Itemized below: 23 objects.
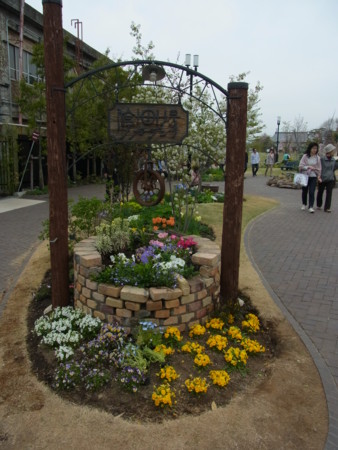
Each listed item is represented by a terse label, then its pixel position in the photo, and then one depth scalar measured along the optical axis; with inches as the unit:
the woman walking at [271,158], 909.8
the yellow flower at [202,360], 129.8
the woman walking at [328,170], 407.5
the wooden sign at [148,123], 160.2
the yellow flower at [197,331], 146.7
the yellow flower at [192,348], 137.6
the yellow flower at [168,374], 122.6
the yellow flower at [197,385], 117.0
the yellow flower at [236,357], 134.0
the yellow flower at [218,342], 141.2
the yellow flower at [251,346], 141.6
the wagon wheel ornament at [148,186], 193.0
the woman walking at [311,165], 402.7
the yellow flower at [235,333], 149.2
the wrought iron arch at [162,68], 150.6
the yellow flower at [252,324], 157.2
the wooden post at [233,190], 155.9
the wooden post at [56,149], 144.9
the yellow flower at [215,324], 153.6
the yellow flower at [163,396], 111.1
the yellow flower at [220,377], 121.7
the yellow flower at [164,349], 134.2
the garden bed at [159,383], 112.3
